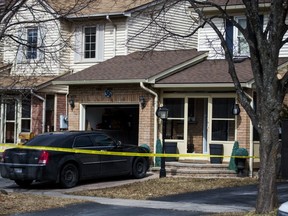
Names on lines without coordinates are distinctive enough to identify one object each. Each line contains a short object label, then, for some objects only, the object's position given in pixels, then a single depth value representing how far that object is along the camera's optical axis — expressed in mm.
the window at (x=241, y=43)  22391
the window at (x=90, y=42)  25656
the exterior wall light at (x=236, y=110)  20172
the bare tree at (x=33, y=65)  24406
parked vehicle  16703
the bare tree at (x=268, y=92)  11047
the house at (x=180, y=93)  20828
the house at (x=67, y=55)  24875
